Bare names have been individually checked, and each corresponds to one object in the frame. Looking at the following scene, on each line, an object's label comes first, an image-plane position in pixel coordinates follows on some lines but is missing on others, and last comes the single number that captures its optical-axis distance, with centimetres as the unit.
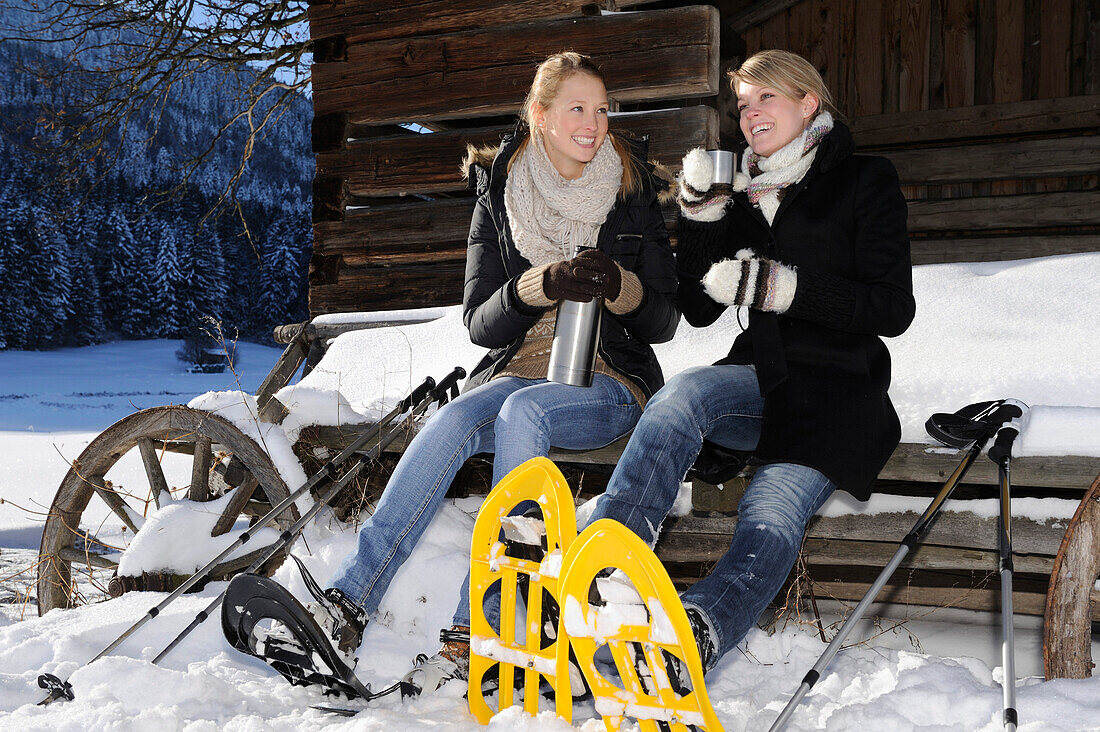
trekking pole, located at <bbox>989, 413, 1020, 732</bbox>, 186
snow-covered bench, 278
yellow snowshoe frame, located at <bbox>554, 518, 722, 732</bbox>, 171
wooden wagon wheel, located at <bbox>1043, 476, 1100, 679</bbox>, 236
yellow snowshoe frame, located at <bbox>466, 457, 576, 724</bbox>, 202
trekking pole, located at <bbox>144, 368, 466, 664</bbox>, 265
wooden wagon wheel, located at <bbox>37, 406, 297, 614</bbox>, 384
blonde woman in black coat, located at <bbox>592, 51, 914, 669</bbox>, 228
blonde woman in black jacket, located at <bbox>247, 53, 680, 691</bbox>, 247
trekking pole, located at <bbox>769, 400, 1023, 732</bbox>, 190
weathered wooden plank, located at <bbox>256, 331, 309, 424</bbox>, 524
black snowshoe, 217
